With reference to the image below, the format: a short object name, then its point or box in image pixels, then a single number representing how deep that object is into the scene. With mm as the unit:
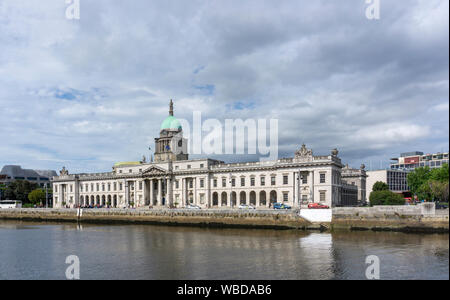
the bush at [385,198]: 65875
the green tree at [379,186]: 103062
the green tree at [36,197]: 133500
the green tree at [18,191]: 141000
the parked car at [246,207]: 77725
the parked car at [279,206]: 72062
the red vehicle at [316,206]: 63438
